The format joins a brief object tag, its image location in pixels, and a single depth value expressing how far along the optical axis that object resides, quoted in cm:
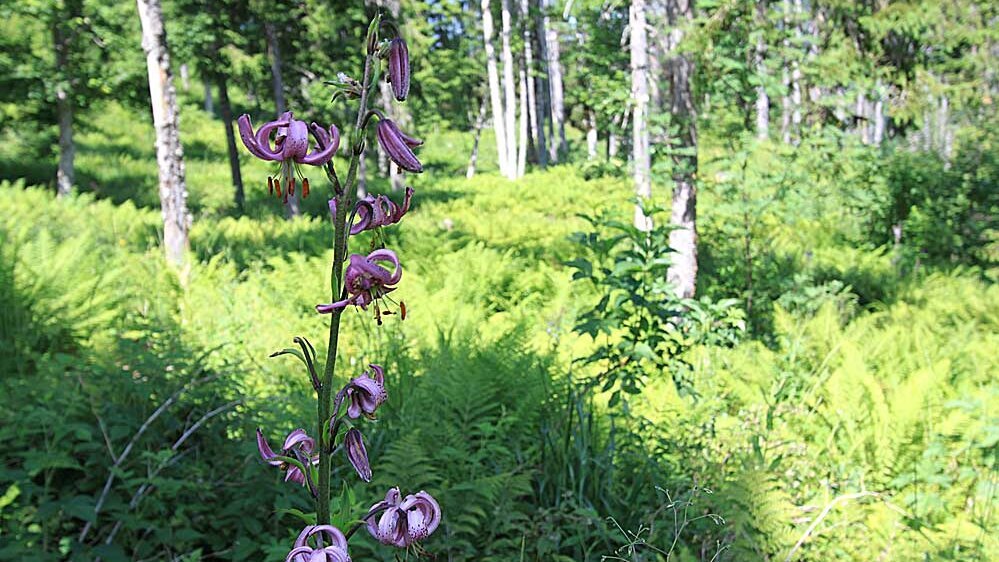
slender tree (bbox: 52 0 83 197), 846
